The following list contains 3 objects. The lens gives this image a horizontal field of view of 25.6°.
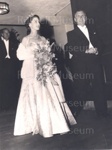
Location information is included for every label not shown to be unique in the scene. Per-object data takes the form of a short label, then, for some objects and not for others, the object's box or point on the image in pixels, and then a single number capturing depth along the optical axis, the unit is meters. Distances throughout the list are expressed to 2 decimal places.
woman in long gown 2.74
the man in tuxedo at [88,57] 3.45
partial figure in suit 5.89
